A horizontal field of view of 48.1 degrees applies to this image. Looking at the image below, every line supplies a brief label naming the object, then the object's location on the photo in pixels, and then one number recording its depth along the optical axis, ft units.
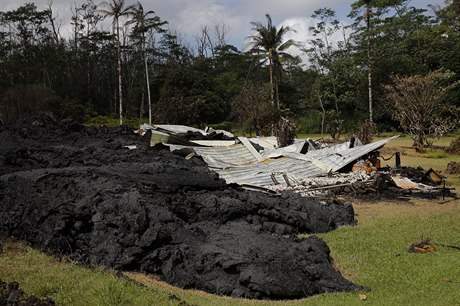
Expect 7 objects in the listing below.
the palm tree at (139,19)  117.08
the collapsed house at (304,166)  43.19
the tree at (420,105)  84.07
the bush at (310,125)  129.80
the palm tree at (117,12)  110.52
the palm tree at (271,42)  133.39
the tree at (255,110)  99.04
